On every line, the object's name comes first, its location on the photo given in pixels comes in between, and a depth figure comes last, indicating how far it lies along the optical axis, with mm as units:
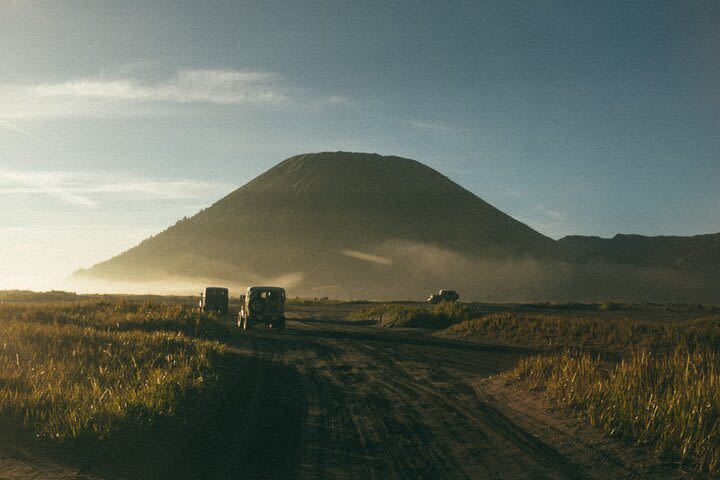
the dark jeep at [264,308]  32719
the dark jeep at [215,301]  49781
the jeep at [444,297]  77662
